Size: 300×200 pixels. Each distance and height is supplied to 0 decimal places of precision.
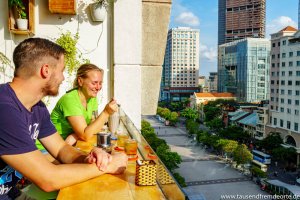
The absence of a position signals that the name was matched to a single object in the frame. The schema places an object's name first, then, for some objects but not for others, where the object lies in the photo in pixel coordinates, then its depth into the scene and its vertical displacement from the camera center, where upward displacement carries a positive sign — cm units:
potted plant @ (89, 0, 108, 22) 321 +81
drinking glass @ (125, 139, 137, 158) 150 -31
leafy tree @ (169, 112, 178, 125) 4055 -428
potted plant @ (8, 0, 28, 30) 309 +75
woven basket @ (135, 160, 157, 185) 111 -32
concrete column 336 +49
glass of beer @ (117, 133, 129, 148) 174 -33
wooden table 103 -37
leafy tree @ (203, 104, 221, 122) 4109 -371
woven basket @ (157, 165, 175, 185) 98 -30
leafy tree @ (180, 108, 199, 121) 4241 -395
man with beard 102 -16
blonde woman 196 -16
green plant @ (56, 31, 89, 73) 329 +38
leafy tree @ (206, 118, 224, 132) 3456 -441
